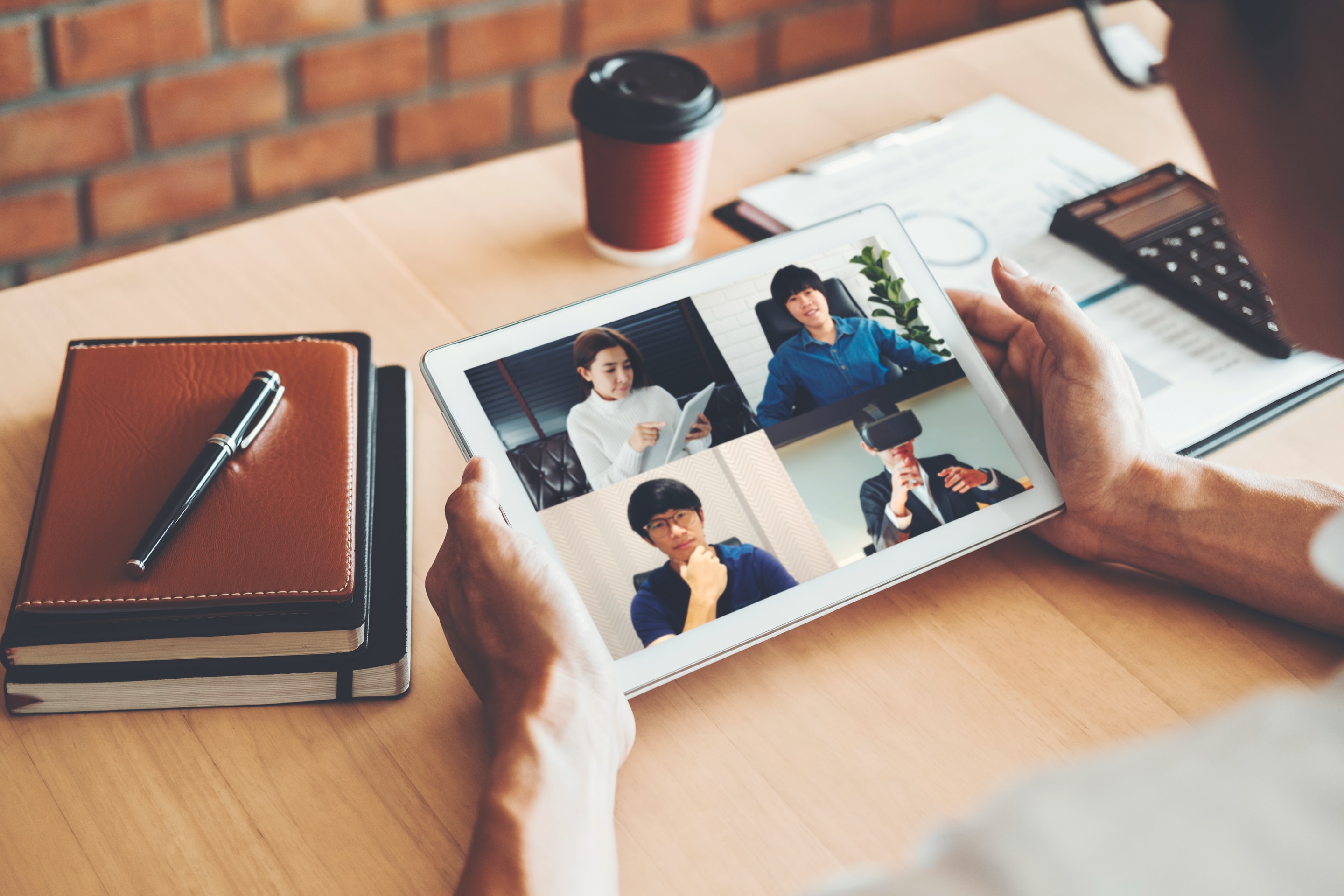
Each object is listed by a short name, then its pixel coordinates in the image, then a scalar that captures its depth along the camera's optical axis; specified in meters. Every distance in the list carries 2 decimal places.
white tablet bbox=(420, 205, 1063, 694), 0.59
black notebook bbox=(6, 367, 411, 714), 0.55
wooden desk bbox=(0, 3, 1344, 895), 0.52
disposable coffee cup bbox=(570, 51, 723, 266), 0.77
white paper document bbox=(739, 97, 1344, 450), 0.78
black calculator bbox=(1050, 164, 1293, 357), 0.82
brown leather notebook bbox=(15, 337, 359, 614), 0.54
